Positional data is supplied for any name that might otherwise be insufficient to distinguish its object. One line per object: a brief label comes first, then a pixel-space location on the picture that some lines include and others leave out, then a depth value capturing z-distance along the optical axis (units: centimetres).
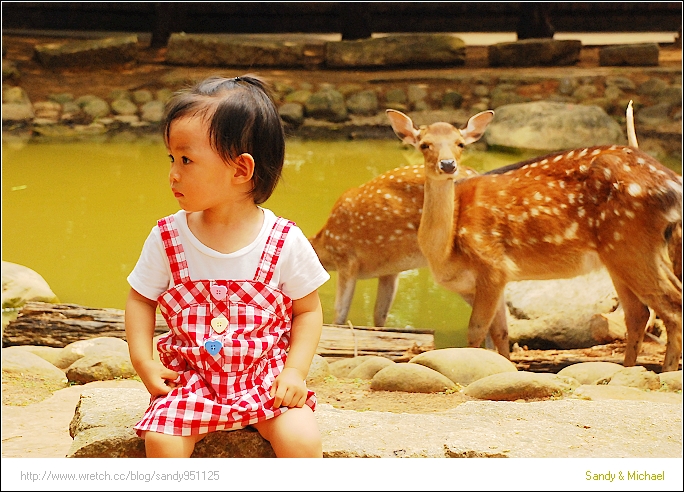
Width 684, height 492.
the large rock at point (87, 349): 419
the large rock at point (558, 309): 506
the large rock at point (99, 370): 393
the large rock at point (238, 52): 1221
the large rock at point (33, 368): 395
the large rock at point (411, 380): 365
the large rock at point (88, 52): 1202
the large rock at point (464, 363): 390
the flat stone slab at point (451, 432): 234
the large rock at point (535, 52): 1206
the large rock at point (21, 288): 546
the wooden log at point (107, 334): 459
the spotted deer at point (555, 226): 436
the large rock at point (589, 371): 413
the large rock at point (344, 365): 423
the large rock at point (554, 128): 894
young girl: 218
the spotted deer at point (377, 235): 522
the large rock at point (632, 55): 1173
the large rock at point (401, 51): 1212
